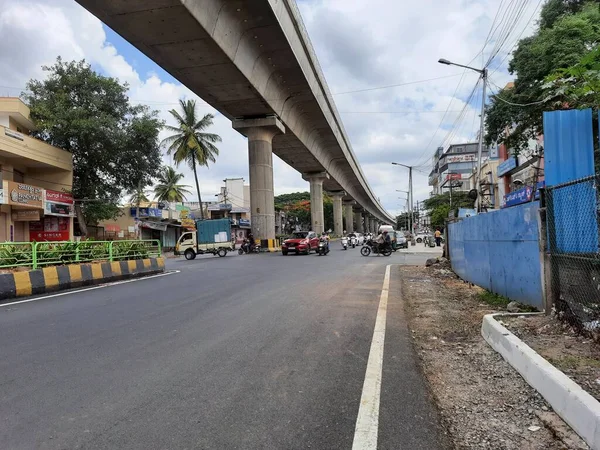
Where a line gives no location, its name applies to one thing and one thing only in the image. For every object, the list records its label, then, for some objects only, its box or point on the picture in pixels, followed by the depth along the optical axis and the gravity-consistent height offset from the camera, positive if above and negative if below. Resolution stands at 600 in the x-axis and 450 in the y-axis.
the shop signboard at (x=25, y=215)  28.27 +1.98
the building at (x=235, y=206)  62.69 +4.84
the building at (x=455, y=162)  93.43 +15.27
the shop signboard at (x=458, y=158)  94.38 +15.79
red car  27.62 -0.45
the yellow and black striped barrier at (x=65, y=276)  10.58 -0.90
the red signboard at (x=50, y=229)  30.75 +1.15
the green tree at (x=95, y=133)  30.64 +7.88
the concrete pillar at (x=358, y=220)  118.30 +3.98
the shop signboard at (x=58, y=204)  29.50 +2.85
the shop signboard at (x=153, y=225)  44.00 +1.69
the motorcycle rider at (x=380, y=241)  26.39 -0.41
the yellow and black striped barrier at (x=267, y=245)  32.19 -0.54
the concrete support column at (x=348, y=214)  92.81 +4.48
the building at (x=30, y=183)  26.47 +4.34
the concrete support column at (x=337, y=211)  69.12 +3.93
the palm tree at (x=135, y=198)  36.35 +5.11
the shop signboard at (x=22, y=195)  25.78 +3.14
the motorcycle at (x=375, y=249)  26.21 -0.88
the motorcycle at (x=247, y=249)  30.93 -0.71
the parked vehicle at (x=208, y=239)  29.75 +0.09
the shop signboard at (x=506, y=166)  36.88 +5.55
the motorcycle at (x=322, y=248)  26.81 -0.72
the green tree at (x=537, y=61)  15.26 +6.42
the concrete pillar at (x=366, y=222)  134.85 +4.06
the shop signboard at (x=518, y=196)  25.57 +2.14
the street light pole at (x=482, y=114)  21.72 +5.79
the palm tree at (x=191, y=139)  43.62 +10.04
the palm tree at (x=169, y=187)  61.50 +7.52
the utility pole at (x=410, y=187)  56.69 +5.84
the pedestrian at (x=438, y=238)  40.03 -0.53
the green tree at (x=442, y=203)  56.31 +4.30
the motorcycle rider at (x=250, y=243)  31.03 -0.32
